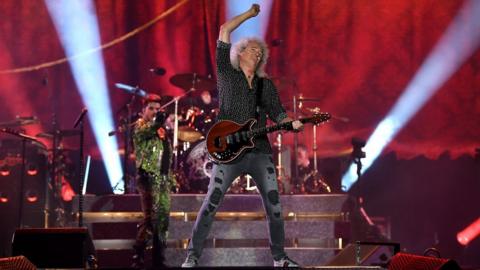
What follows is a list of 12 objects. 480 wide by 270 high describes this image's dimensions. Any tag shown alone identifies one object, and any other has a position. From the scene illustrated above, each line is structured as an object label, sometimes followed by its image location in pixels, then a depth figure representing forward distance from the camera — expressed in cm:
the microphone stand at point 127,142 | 2011
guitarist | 1186
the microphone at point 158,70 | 2111
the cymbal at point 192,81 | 2181
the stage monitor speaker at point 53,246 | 1166
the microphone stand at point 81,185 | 1581
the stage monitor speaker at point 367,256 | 1590
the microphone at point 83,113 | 1600
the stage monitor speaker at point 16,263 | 956
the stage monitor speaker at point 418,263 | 937
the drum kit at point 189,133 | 2166
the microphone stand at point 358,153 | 2106
